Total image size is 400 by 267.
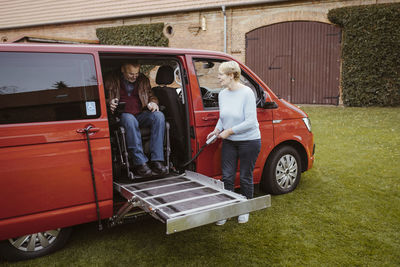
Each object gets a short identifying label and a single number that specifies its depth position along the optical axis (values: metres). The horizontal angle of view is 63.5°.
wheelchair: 3.63
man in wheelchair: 3.63
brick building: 14.03
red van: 2.71
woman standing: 3.51
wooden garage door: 14.02
